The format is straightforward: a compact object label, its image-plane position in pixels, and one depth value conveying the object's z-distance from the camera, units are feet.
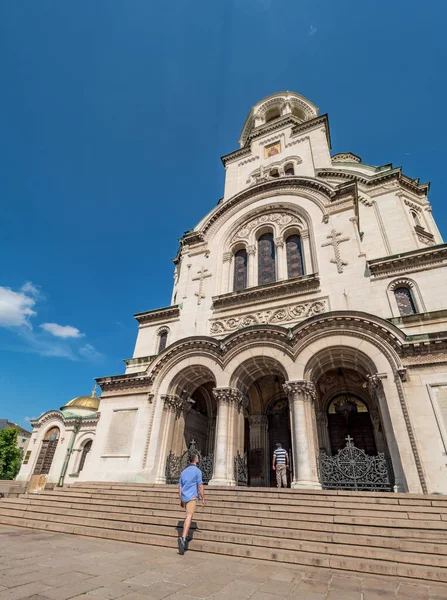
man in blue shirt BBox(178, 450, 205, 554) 21.65
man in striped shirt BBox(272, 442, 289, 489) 39.73
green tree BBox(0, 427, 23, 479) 143.02
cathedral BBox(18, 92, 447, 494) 37.58
